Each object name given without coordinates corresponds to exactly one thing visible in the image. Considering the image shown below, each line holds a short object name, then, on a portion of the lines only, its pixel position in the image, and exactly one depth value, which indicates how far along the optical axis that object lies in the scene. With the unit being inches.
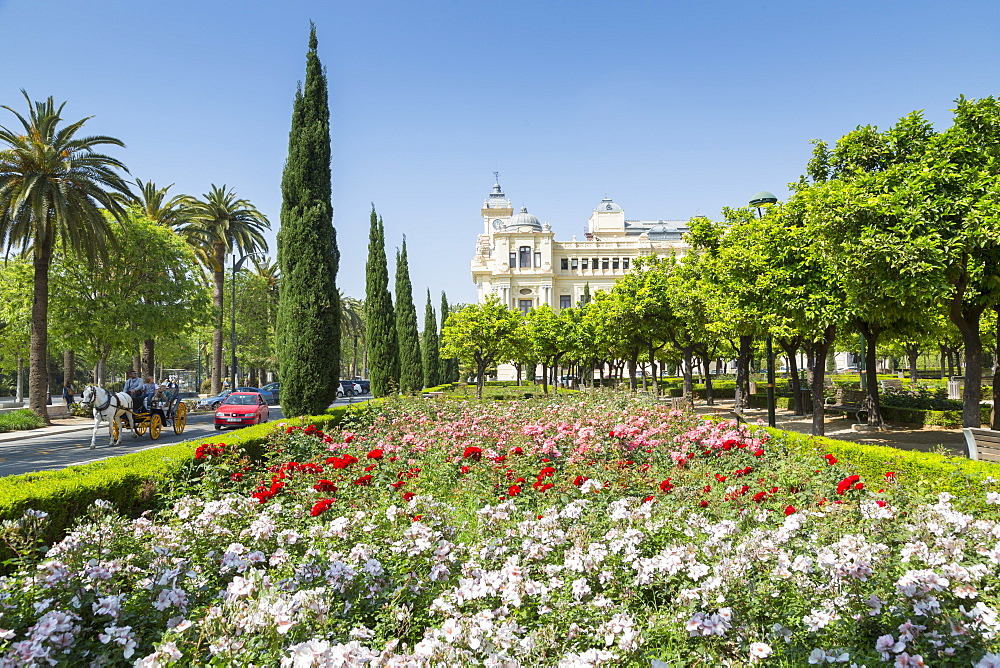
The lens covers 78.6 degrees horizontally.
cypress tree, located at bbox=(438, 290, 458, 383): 1893.0
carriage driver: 645.9
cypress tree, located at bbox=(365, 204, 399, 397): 979.9
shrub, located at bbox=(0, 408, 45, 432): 775.1
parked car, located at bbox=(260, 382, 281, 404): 1384.1
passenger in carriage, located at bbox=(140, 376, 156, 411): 663.1
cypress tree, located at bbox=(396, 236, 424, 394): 1216.2
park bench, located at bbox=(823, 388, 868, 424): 741.9
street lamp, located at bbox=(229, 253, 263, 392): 1298.5
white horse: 575.8
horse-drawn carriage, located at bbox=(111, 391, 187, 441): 635.8
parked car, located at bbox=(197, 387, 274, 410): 1203.8
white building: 2810.0
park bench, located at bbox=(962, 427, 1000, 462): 330.3
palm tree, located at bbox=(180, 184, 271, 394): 1336.1
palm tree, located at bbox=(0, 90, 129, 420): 771.4
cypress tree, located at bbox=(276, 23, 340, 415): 590.6
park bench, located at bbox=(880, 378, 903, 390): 1146.7
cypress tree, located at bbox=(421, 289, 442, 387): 1688.0
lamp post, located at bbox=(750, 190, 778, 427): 619.2
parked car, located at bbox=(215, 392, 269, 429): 738.8
